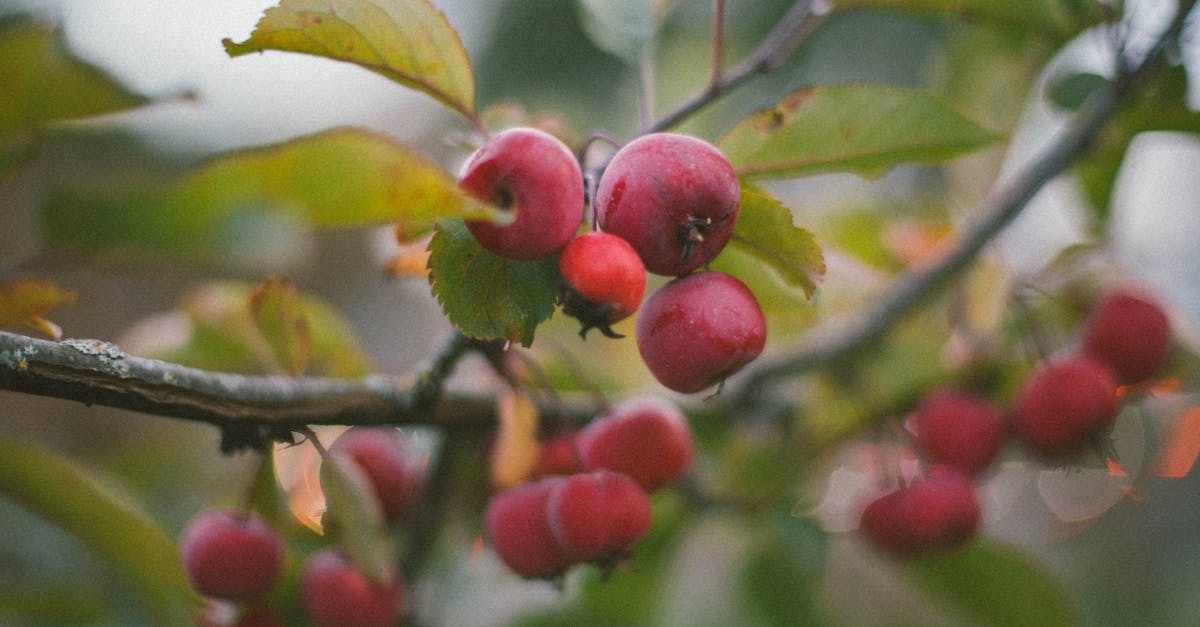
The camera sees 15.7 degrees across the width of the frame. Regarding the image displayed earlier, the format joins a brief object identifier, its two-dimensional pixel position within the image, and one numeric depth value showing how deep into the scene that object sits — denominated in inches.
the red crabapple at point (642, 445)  29.8
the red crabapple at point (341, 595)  30.3
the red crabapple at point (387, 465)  31.7
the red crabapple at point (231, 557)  30.2
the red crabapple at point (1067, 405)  31.8
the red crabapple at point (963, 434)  32.6
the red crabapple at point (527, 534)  29.4
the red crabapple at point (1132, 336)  32.4
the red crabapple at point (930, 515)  31.8
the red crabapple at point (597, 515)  28.8
